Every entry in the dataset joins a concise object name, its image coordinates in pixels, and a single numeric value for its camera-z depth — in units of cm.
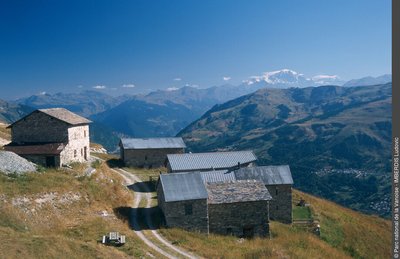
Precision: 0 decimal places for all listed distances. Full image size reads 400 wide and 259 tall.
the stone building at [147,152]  6925
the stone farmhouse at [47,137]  4644
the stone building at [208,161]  5768
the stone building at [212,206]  3947
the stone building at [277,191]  4966
